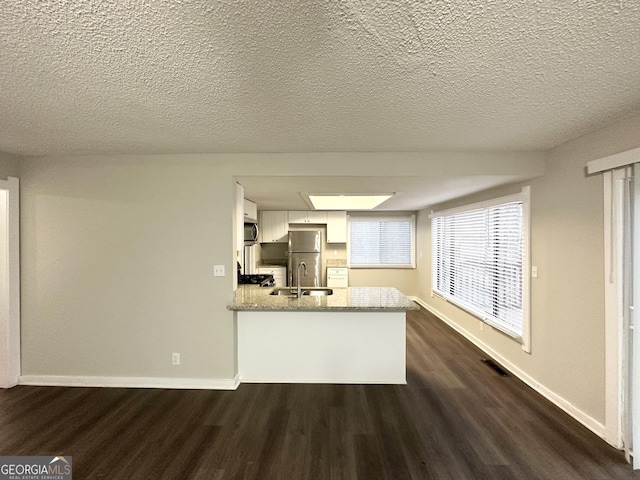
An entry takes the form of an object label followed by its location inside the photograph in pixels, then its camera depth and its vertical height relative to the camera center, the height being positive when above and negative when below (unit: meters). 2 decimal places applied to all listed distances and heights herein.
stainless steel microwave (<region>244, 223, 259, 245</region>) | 4.53 +0.09
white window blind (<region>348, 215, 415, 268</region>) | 6.85 -0.08
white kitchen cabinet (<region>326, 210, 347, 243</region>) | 6.28 +0.24
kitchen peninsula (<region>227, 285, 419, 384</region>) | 3.13 -1.11
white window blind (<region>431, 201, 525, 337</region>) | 3.42 -0.33
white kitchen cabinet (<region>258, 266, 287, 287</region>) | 6.05 -0.67
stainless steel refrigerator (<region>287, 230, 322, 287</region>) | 5.97 -0.33
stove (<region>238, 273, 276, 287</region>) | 4.20 -0.58
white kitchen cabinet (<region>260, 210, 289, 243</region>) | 6.15 +0.24
